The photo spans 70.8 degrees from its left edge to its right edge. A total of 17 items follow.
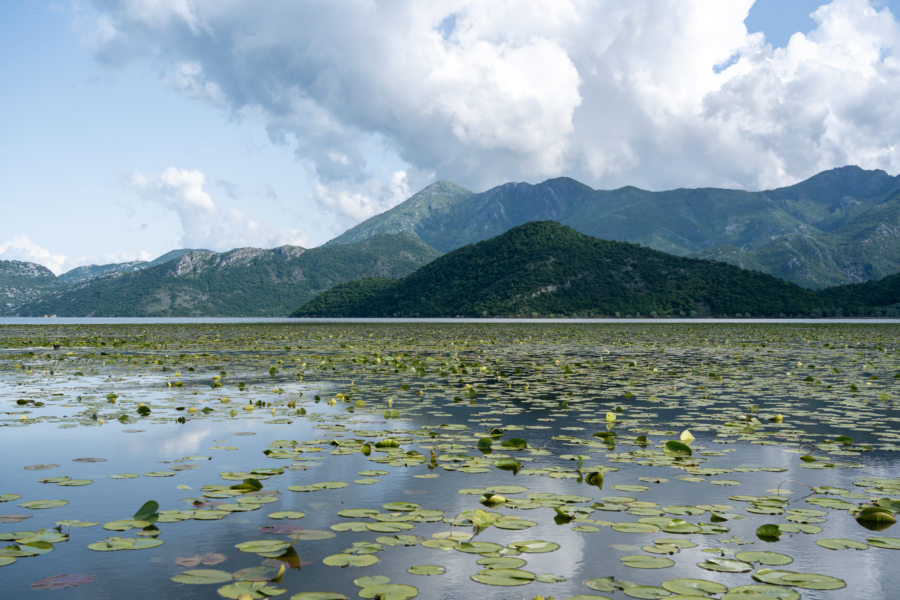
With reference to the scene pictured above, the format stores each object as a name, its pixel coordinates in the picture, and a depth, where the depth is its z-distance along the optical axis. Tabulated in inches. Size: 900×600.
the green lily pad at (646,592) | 188.5
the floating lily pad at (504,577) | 197.3
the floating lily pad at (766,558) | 214.3
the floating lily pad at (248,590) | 185.2
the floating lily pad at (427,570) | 205.0
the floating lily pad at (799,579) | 195.6
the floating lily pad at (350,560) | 211.5
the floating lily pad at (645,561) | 211.5
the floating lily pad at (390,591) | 185.6
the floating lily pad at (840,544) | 229.9
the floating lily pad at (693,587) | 190.4
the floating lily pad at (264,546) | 223.6
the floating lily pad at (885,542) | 232.2
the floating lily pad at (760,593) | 185.9
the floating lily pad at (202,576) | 197.8
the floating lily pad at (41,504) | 280.9
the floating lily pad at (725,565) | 208.2
